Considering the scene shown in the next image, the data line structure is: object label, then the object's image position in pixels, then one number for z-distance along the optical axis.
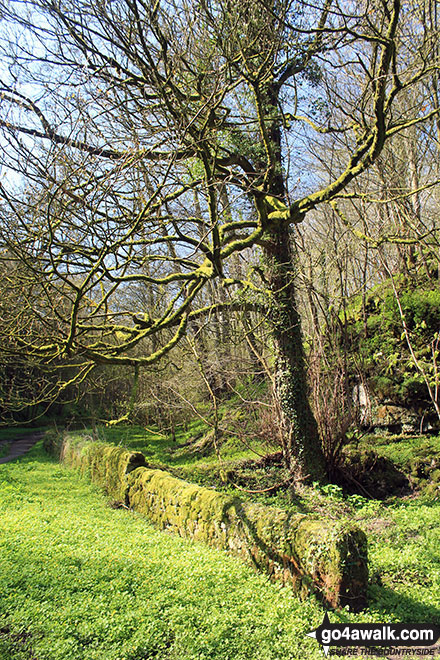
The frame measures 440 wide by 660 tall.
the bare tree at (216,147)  4.52
